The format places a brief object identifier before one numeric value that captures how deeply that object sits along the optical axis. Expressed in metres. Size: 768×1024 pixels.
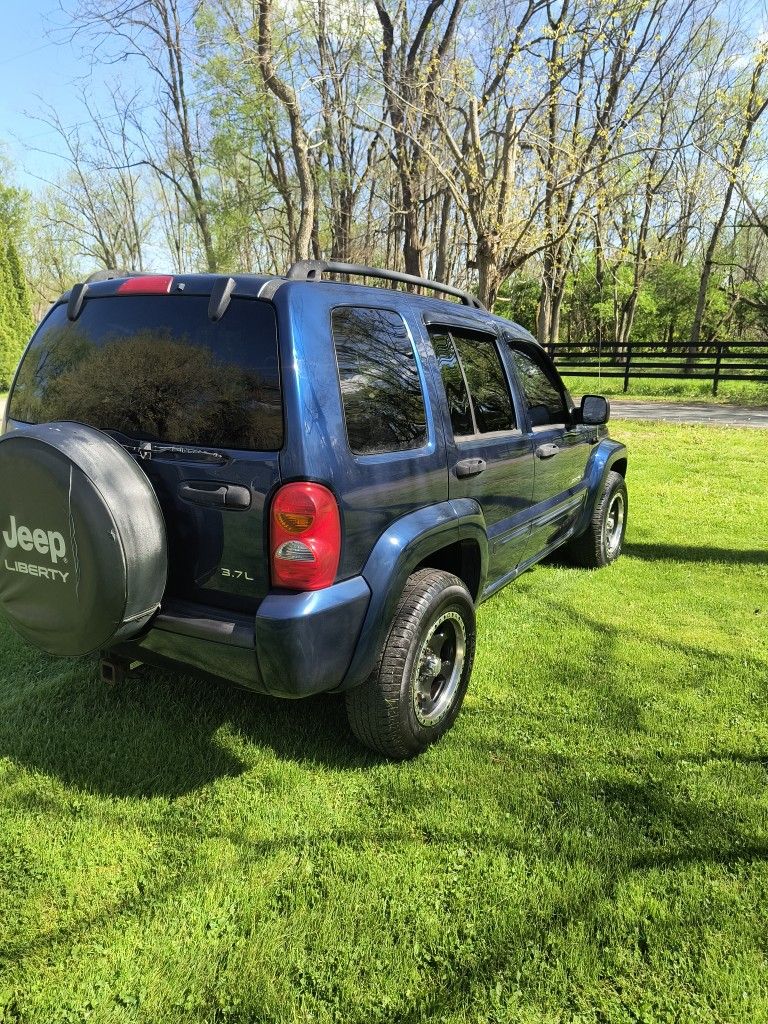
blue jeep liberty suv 2.15
